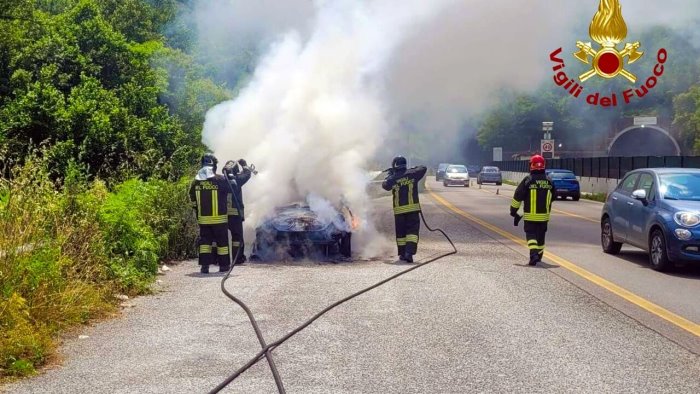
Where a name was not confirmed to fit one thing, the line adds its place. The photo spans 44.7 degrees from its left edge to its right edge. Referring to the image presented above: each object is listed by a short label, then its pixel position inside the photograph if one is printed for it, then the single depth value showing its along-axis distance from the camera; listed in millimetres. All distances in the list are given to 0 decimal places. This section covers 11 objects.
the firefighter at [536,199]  13798
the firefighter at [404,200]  14062
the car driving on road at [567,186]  39281
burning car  13805
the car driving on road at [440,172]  67688
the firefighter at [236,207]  13562
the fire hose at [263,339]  6215
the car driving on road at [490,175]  62259
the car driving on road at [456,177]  56531
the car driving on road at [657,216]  12453
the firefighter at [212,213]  12805
